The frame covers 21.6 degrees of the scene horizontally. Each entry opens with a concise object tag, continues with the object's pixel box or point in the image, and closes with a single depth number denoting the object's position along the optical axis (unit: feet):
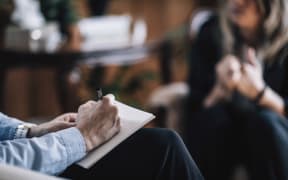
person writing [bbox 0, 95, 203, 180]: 5.16
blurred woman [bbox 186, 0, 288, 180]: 7.02
